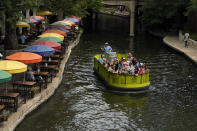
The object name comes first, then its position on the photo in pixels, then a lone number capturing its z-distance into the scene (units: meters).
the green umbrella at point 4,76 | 16.58
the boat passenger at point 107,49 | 28.73
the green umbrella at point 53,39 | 28.46
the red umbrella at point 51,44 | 26.47
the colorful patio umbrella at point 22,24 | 35.62
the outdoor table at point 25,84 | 20.06
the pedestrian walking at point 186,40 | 41.69
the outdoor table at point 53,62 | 27.03
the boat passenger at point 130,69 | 23.70
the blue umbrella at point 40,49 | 24.20
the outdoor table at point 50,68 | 25.03
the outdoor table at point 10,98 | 17.64
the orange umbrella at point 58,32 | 34.28
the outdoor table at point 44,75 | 22.52
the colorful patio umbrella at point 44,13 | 49.85
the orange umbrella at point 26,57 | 21.06
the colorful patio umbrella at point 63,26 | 39.42
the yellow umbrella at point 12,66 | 18.39
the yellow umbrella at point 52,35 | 30.18
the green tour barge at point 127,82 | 23.33
